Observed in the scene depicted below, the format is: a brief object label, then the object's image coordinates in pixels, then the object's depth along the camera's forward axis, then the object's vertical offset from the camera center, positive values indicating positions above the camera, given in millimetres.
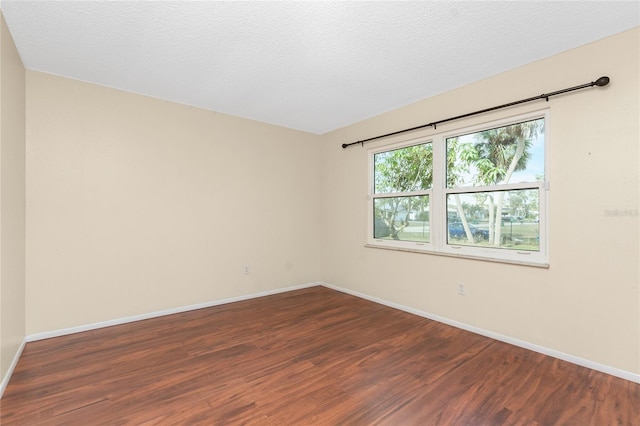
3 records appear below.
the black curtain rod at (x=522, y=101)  2277 +1013
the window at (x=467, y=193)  2754 +202
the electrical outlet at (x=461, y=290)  3123 -848
